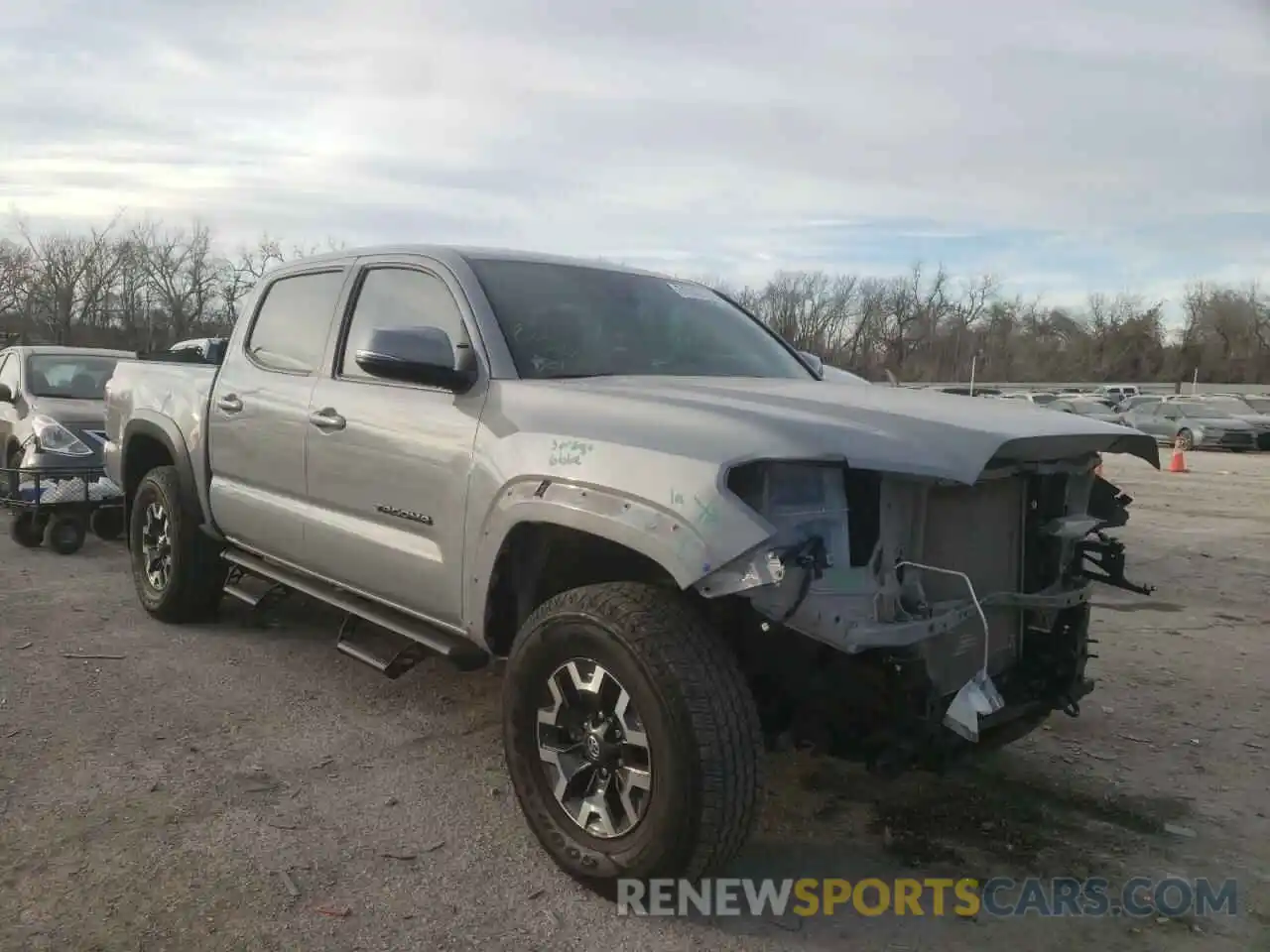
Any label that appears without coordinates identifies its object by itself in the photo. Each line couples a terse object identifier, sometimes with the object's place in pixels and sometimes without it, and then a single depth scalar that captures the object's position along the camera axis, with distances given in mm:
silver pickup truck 2830
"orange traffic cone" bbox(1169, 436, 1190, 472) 18484
